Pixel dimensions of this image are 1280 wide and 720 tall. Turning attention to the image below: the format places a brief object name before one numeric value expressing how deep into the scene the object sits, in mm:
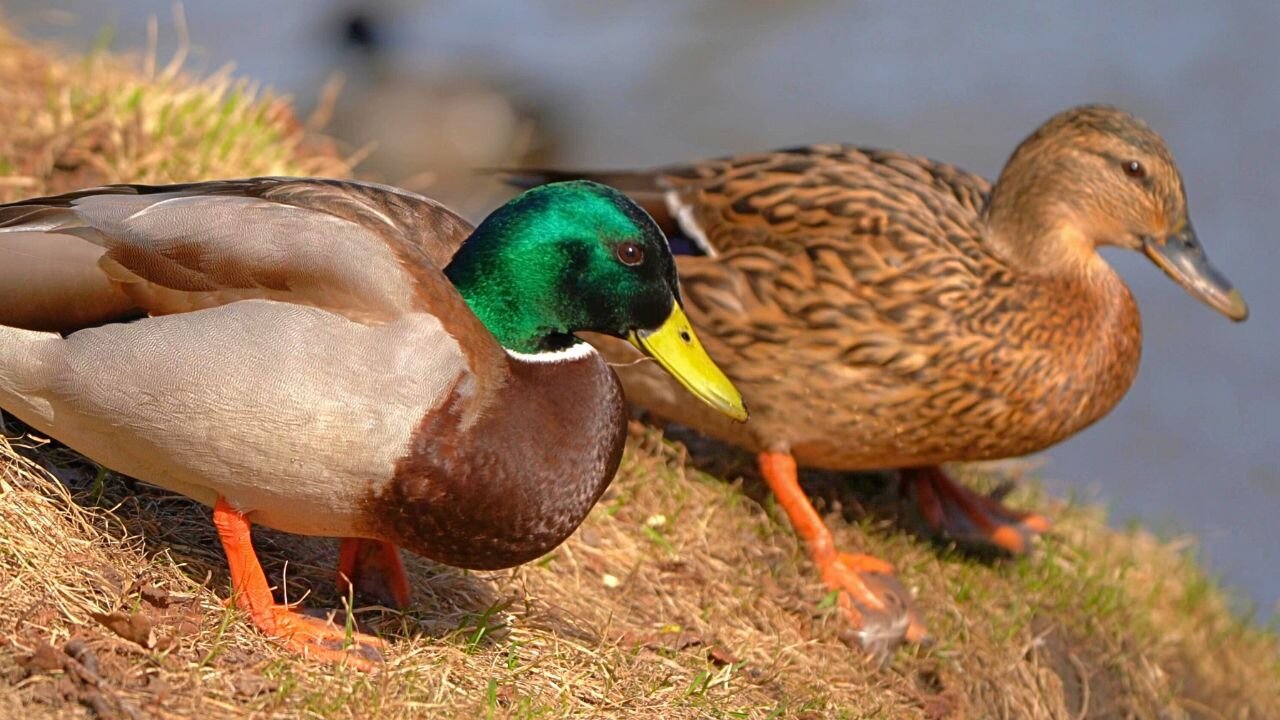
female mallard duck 9422
